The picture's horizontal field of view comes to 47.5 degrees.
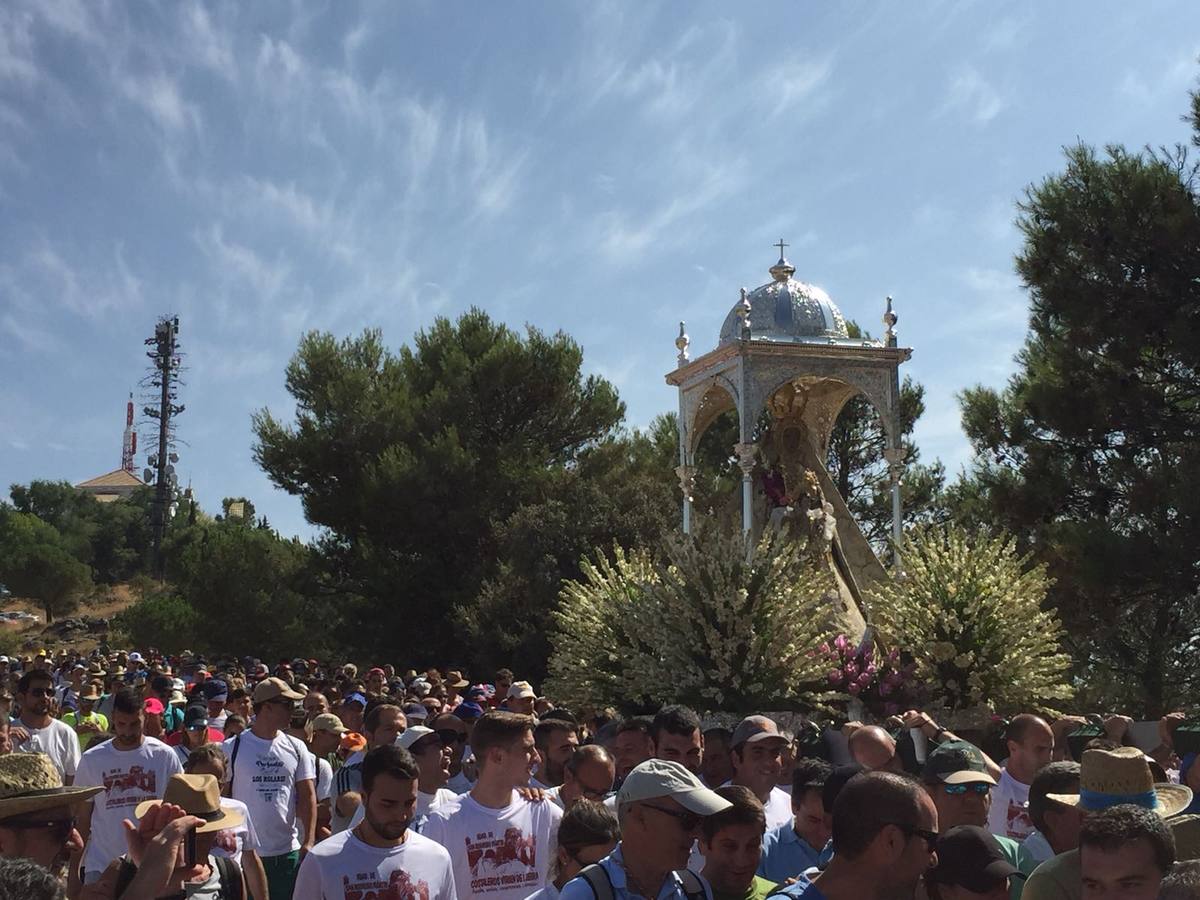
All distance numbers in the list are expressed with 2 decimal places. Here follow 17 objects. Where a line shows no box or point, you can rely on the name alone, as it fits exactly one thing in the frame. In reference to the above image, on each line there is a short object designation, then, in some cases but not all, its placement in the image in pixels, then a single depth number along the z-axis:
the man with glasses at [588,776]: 6.07
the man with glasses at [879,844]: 3.51
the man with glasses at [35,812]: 3.92
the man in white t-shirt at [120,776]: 6.98
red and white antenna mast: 147.88
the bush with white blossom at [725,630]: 13.73
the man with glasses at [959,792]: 5.37
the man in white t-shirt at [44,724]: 8.04
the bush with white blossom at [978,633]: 14.52
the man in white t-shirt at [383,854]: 4.81
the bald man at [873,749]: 6.55
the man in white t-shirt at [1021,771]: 6.73
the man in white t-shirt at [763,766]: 6.20
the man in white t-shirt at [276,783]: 7.62
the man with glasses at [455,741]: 8.10
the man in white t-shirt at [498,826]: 5.37
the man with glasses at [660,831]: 4.04
